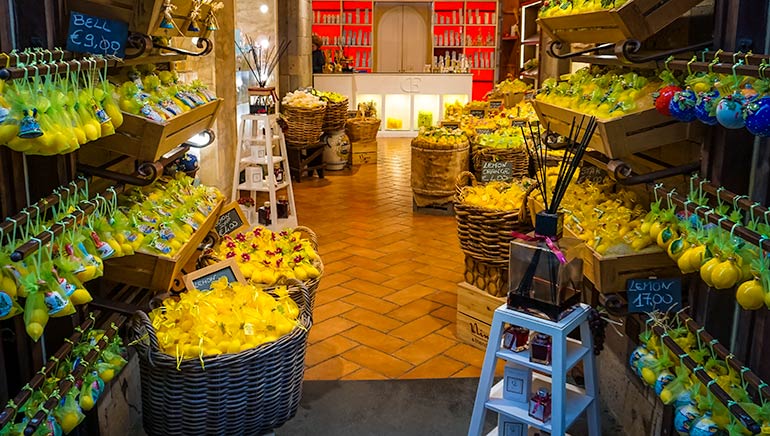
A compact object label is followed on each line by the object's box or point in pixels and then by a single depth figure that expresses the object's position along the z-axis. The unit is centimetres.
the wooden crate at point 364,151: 999
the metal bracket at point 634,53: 264
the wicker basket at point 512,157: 648
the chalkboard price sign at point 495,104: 891
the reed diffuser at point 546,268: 246
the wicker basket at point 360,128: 988
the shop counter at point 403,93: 1248
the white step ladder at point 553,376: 240
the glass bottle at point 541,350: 246
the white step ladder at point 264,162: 559
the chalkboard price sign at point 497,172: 480
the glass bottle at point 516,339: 256
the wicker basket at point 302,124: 845
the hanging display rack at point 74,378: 195
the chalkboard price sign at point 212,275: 311
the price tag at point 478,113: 853
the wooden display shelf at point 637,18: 255
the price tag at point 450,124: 766
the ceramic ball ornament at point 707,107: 213
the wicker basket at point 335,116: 906
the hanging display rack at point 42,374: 189
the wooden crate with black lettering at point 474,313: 396
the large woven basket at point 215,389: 248
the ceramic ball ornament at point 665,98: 244
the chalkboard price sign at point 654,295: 268
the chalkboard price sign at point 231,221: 396
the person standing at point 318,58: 1216
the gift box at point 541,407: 246
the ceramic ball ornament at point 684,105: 228
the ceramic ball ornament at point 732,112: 196
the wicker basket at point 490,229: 383
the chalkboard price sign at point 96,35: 245
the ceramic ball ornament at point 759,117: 183
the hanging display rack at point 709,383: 197
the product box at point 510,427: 260
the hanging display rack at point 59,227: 183
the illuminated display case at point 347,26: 1450
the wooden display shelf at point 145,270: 273
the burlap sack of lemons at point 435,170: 684
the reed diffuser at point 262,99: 566
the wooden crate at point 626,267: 272
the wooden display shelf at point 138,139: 260
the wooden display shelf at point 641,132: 261
